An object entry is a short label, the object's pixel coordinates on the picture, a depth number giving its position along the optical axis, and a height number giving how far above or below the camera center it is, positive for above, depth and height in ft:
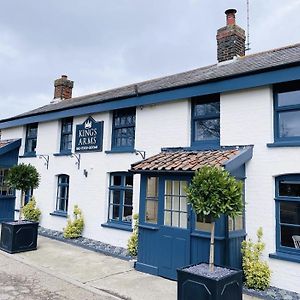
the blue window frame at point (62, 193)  42.37 -1.48
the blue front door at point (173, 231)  24.11 -3.66
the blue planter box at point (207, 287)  16.89 -5.68
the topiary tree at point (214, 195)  17.89 -0.47
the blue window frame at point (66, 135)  43.34 +6.74
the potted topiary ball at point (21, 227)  31.81 -4.82
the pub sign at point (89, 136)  37.73 +5.93
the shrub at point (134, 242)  30.45 -5.72
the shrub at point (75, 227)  37.27 -5.34
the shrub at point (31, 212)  44.06 -4.35
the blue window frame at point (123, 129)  35.78 +6.49
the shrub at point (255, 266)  22.13 -5.69
